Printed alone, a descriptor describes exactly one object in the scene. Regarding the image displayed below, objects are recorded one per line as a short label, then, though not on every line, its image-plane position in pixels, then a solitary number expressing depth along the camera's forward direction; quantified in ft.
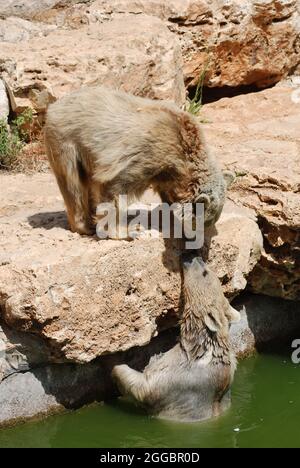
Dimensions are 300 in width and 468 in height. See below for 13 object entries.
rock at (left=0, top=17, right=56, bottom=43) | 38.37
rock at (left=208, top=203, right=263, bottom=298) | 27.32
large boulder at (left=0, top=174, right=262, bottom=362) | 23.38
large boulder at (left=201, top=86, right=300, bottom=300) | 28.22
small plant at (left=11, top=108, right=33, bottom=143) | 34.97
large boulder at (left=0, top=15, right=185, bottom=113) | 34.91
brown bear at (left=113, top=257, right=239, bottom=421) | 25.36
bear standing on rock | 24.32
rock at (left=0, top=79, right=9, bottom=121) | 35.01
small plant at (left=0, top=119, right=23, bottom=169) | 34.19
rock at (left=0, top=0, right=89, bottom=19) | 39.19
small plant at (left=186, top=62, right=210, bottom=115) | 38.47
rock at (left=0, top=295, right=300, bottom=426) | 24.39
